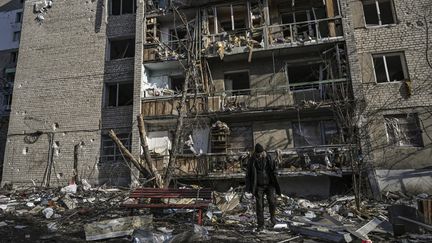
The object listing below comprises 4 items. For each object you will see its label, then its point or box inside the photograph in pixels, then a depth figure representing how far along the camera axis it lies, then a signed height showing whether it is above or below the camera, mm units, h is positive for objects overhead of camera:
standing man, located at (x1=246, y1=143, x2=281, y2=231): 7141 -210
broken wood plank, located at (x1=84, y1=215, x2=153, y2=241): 6215 -1036
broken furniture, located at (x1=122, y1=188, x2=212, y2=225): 7527 -584
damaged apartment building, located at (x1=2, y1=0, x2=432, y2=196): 13469 +3905
